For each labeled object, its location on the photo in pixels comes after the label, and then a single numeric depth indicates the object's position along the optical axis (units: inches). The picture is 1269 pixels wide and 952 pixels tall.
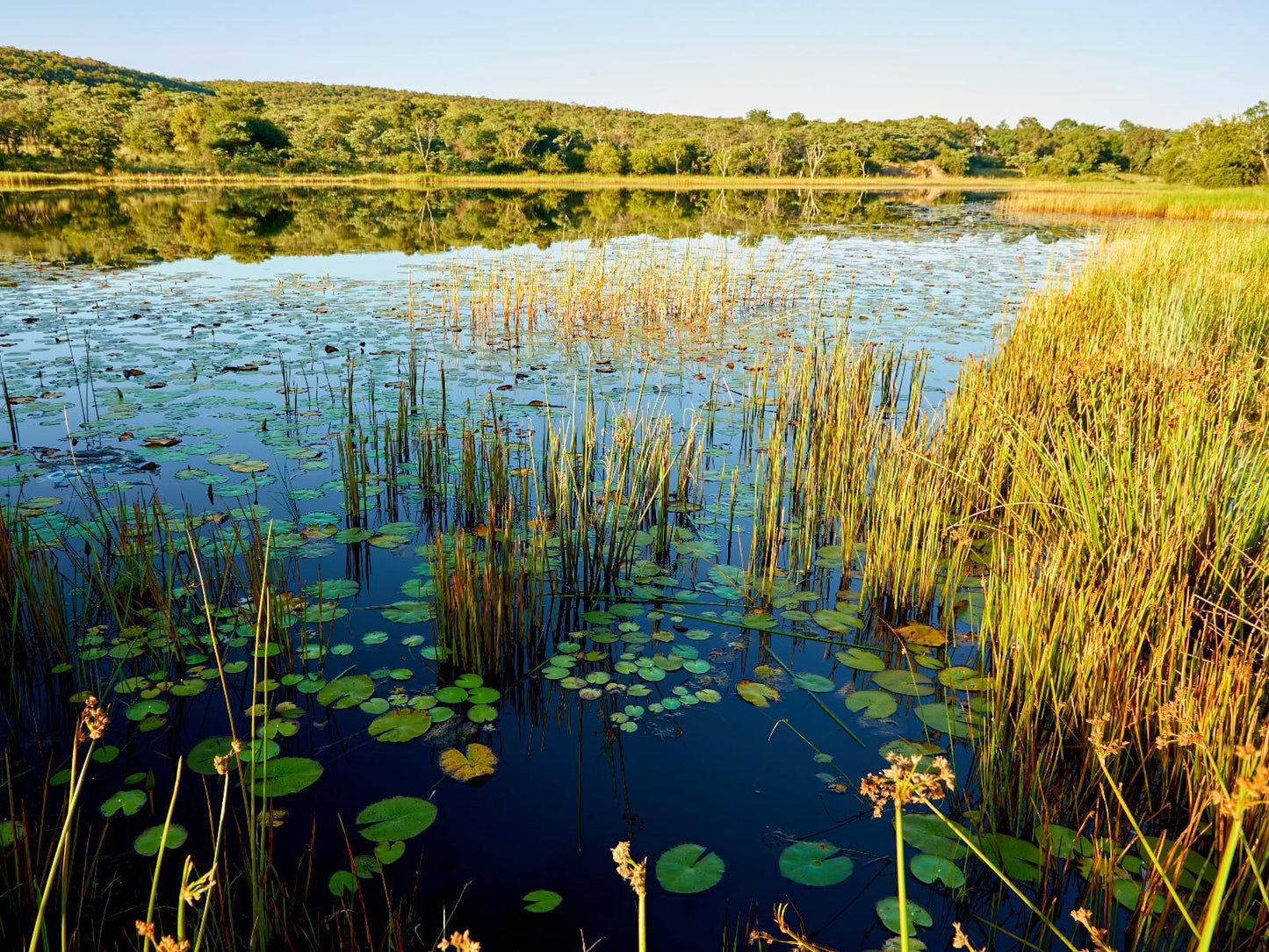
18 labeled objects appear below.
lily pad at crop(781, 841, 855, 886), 77.8
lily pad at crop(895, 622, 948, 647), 118.3
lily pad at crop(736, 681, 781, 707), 107.3
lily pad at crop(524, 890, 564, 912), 75.7
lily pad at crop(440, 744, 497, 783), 92.2
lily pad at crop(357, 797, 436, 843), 81.9
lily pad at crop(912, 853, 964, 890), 74.9
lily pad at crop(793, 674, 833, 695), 109.8
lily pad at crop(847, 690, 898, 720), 103.1
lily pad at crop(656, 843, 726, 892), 76.8
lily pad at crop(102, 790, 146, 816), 82.7
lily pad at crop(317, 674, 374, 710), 103.3
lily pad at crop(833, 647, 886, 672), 113.7
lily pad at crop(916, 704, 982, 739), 99.6
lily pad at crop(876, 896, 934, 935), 71.4
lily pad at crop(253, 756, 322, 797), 86.3
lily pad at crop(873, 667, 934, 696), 107.5
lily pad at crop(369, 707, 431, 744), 97.2
